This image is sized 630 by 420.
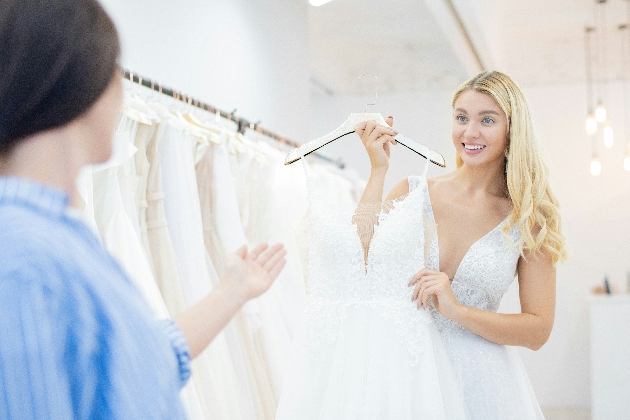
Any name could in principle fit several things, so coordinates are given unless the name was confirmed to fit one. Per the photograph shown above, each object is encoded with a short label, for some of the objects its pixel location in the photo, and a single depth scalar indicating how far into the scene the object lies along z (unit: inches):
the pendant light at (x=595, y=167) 251.0
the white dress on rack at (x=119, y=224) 74.1
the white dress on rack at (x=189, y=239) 85.6
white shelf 220.5
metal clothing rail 84.4
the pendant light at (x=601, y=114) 213.2
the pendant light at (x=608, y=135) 226.7
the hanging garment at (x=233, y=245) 95.1
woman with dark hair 26.2
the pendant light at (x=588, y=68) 283.8
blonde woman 72.2
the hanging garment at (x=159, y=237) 84.4
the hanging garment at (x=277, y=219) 113.3
